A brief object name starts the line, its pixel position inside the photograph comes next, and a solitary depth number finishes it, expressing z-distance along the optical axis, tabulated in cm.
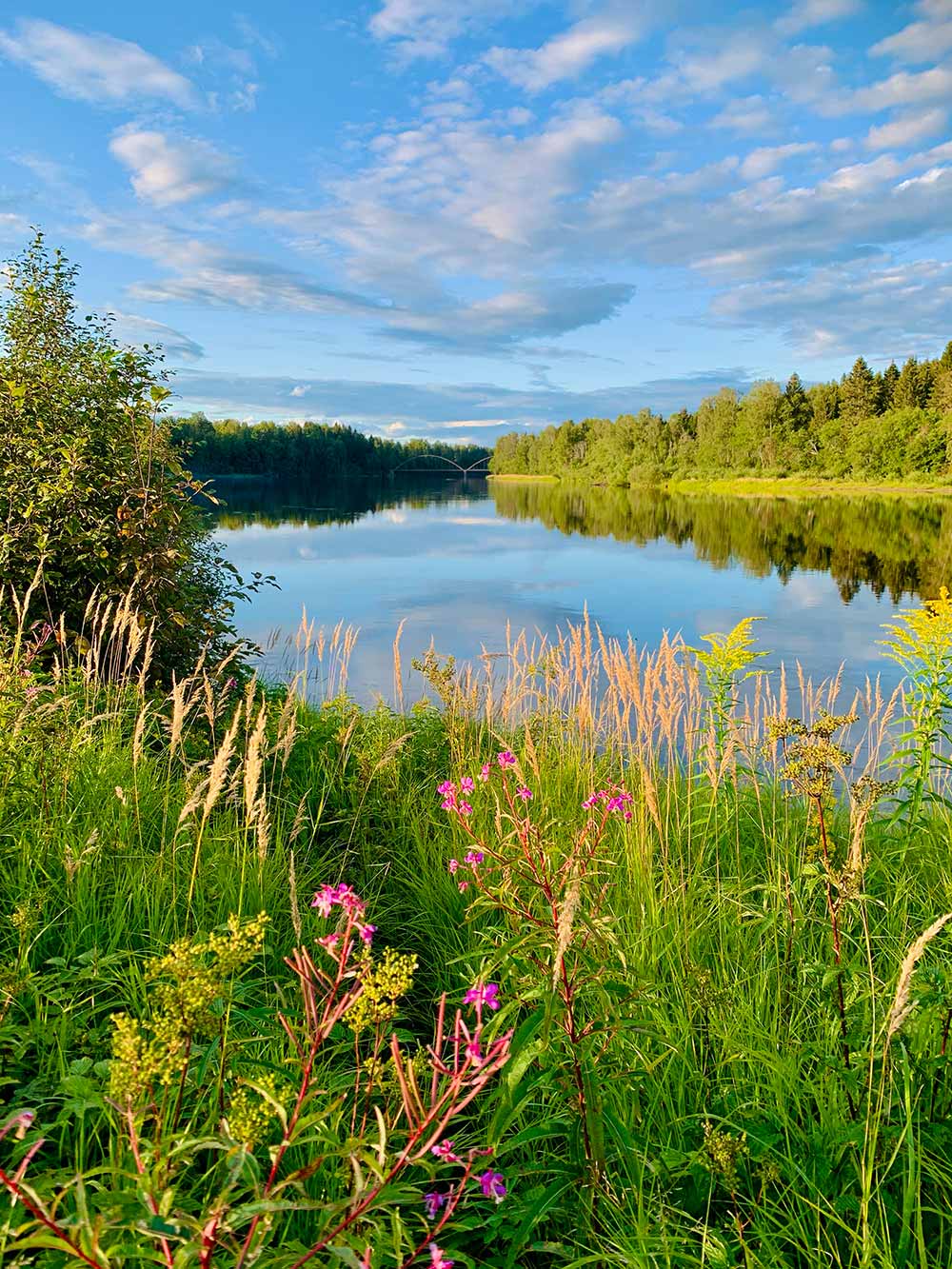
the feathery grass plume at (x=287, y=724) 339
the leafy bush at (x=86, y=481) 602
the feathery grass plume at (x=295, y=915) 174
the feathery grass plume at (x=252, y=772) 245
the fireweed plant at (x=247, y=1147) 109
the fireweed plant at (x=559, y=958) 188
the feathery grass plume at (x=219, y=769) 231
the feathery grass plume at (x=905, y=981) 139
